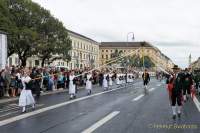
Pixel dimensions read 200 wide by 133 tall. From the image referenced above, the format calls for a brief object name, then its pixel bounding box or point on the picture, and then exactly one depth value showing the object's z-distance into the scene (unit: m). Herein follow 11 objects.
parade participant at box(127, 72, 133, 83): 30.69
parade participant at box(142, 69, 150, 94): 18.46
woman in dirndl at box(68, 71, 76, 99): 14.48
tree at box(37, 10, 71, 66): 42.54
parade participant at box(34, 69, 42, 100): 13.91
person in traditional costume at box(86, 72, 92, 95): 17.05
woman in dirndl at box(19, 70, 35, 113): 10.37
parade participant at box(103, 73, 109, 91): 21.31
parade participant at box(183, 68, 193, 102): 12.78
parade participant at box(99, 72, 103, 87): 25.89
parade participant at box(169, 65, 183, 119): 8.60
